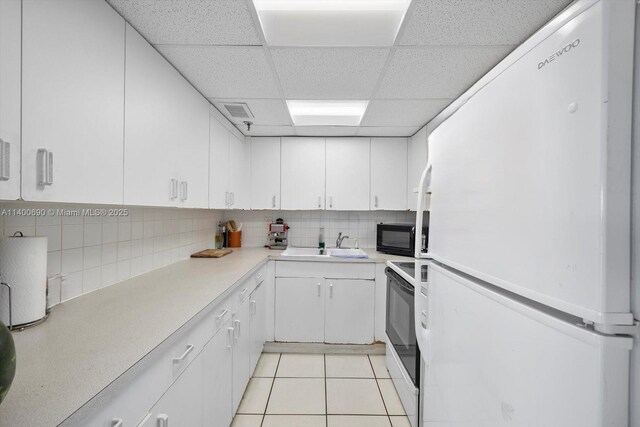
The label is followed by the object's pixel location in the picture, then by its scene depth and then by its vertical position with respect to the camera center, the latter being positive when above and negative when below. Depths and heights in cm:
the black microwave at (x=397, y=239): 260 -24
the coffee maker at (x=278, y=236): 305 -25
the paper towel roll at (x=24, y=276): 90 -22
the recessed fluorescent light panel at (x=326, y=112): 235 +98
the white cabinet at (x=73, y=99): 79 +39
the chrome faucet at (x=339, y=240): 312 -30
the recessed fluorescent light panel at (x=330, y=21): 122 +95
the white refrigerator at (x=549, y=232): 41 -3
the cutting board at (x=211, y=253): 233 -36
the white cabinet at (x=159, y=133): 122 +44
